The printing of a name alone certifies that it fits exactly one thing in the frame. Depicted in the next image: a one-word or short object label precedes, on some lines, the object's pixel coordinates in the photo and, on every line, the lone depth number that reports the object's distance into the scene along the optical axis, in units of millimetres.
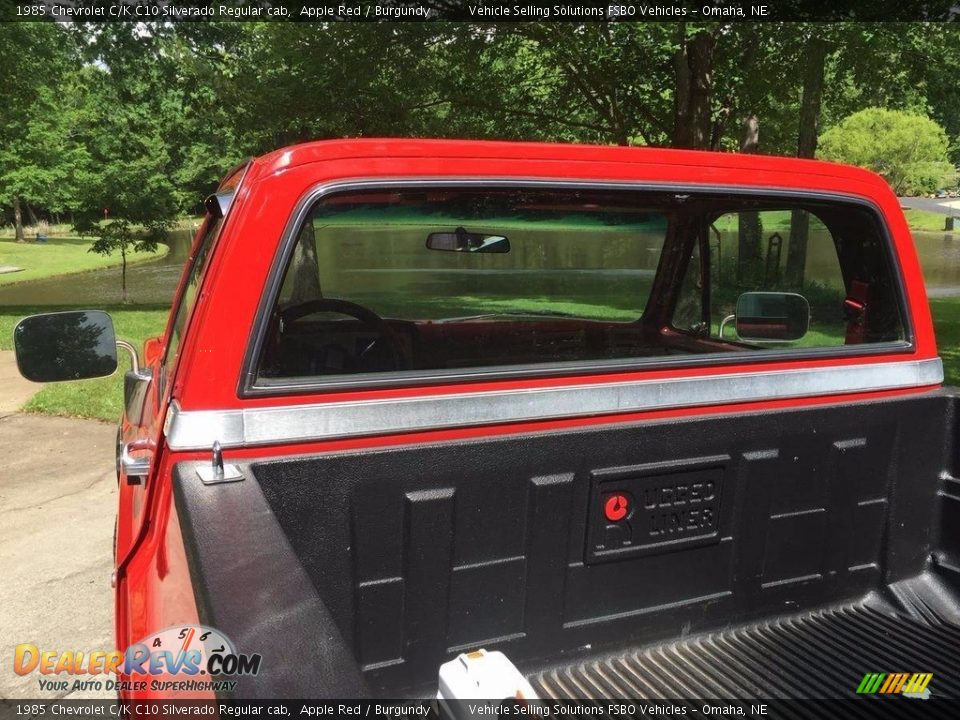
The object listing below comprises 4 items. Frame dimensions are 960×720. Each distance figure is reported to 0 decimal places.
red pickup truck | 1746
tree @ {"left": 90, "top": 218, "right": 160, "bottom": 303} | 16797
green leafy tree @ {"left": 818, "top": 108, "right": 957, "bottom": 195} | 41250
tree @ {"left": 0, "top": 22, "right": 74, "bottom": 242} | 13312
